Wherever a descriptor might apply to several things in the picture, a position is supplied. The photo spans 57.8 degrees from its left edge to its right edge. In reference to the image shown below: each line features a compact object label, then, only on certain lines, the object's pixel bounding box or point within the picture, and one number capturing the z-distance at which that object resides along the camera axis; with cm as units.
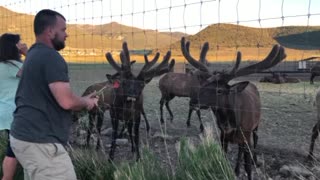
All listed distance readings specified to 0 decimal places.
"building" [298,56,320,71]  1595
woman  367
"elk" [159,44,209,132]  989
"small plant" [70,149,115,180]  332
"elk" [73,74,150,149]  569
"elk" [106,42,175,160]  531
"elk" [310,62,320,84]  1416
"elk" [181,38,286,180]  428
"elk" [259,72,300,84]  1693
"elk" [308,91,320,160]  512
